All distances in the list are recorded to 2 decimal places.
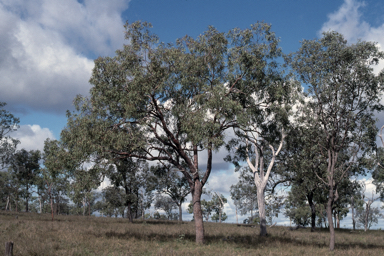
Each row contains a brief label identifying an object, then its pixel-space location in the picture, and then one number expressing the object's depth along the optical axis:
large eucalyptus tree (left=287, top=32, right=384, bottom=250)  20.95
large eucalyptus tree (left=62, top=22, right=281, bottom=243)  19.47
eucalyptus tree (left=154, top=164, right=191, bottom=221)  51.33
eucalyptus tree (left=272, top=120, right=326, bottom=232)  22.22
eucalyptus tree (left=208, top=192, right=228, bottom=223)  82.56
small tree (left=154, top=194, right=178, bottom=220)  75.90
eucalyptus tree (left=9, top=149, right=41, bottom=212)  61.84
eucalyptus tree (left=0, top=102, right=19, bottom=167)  47.16
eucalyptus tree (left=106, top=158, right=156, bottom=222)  39.91
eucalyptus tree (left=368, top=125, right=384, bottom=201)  36.71
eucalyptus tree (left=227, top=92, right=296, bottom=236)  21.80
